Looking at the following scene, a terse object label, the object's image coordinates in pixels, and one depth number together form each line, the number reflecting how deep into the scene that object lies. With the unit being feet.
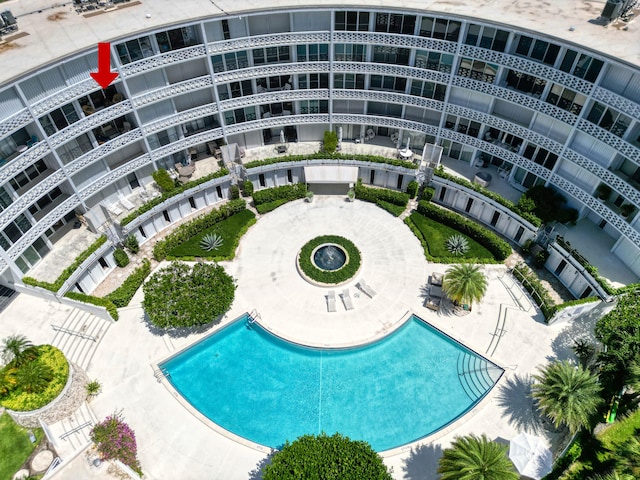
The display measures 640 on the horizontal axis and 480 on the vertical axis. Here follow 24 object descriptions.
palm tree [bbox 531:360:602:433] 109.40
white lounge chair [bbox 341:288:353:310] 145.69
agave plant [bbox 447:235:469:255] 160.45
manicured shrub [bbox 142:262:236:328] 132.05
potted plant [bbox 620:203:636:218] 137.52
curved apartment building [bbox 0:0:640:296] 131.95
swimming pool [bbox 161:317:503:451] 122.31
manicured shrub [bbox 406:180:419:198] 176.35
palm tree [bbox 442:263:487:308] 136.77
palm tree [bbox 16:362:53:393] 117.08
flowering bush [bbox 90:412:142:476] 114.52
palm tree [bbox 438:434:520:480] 97.19
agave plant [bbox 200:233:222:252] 162.91
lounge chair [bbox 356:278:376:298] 149.38
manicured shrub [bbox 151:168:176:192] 161.07
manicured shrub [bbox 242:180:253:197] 175.73
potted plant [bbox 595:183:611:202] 142.41
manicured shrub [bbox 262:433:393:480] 98.43
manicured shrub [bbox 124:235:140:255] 158.10
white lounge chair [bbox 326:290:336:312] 145.38
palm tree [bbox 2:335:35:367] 120.26
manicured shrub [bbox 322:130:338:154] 176.55
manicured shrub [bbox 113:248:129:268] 155.12
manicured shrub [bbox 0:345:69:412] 116.98
